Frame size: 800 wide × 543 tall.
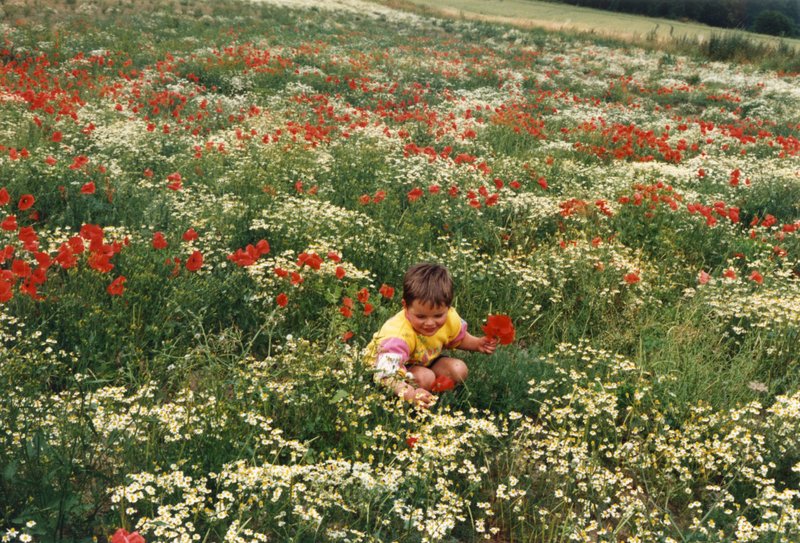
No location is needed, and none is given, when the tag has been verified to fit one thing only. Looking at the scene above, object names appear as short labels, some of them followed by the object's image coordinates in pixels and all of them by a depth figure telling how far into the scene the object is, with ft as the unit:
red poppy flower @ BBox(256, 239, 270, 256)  12.52
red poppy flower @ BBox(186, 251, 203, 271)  11.58
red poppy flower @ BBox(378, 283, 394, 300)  12.66
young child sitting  12.11
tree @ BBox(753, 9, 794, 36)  171.73
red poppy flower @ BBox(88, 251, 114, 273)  10.65
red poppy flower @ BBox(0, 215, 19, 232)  12.03
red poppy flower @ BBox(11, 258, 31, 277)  9.61
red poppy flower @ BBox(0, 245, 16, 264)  10.25
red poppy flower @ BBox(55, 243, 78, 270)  10.37
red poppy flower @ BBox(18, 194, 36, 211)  12.85
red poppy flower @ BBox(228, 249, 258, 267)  12.27
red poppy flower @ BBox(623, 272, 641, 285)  15.49
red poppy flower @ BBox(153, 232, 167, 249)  12.12
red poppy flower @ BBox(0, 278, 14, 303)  9.09
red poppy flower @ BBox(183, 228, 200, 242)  13.24
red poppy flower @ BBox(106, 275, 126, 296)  10.58
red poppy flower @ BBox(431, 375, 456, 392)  11.62
